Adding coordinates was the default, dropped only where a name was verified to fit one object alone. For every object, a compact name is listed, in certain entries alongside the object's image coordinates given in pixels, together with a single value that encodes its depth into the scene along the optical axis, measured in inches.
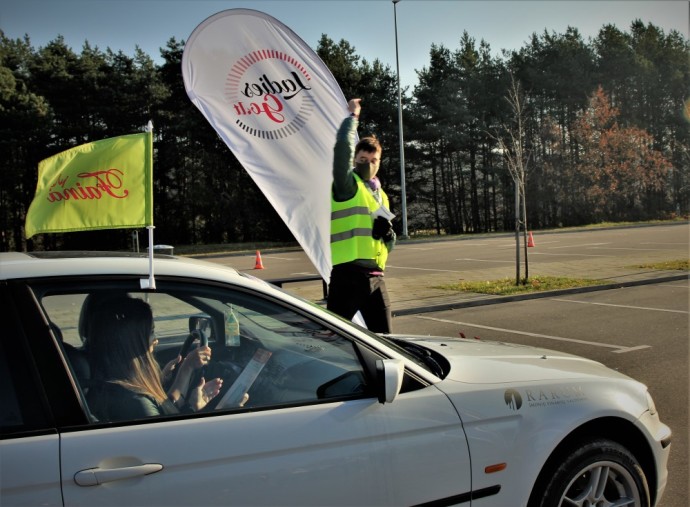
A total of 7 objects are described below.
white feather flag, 198.5
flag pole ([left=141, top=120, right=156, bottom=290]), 85.0
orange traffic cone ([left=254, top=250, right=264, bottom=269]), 752.8
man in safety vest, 161.9
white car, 73.4
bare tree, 472.4
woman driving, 82.7
